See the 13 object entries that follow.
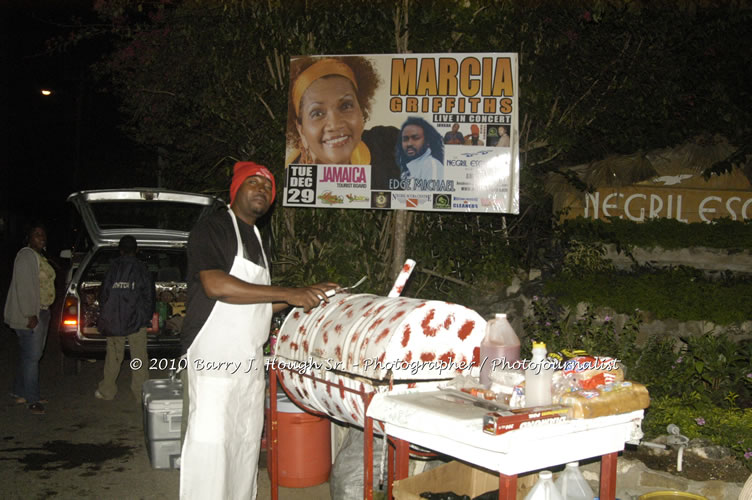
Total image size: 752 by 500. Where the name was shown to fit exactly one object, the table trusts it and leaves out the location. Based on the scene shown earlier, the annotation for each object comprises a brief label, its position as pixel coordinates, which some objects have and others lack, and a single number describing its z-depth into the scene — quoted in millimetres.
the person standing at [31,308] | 7098
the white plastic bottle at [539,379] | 3076
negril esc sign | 7160
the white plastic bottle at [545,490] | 3088
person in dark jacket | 7570
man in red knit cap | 3875
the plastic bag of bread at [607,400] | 2986
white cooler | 5484
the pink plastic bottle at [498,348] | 3451
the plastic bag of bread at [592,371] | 3172
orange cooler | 5184
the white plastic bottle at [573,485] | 3211
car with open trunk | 8031
